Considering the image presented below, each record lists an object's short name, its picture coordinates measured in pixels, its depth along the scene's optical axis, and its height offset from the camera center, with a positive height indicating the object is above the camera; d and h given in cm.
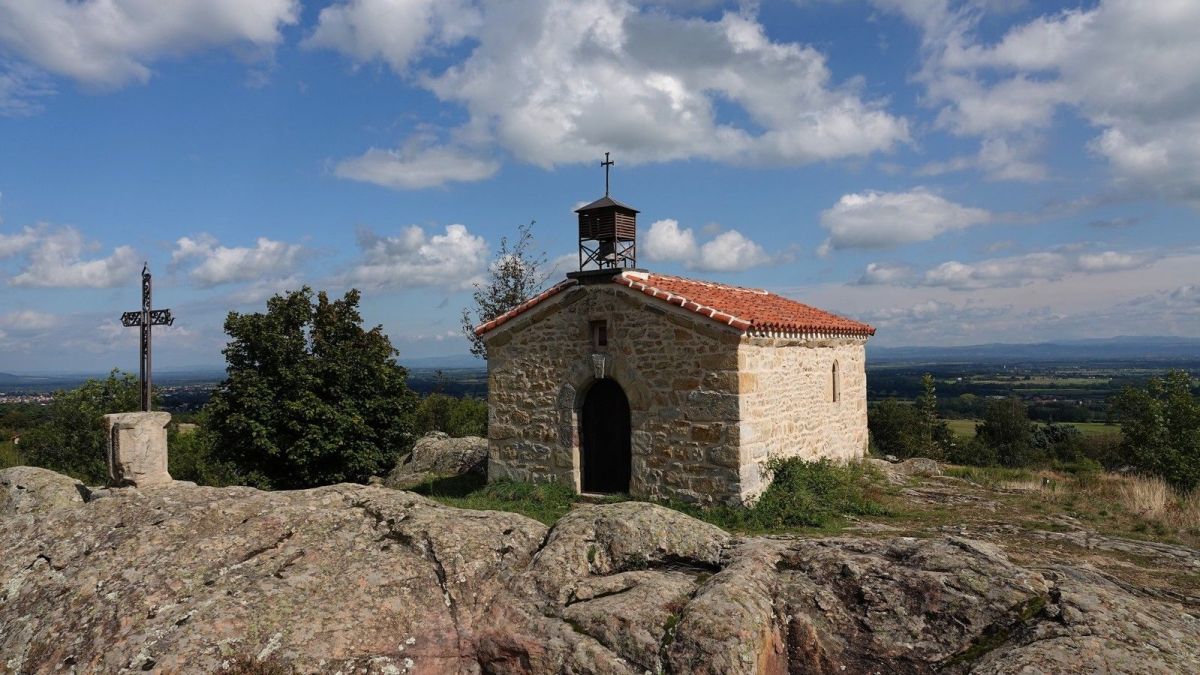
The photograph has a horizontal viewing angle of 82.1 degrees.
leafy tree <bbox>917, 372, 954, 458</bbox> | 2909 -360
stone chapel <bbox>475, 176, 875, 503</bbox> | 1212 -52
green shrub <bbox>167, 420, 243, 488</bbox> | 2426 -390
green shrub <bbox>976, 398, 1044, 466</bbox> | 3747 -476
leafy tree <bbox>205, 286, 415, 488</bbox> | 1773 -105
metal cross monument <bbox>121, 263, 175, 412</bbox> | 1088 +69
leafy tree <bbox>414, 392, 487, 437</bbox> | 2995 -259
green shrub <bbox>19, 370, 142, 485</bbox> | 2983 -296
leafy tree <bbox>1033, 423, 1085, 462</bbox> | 3672 -531
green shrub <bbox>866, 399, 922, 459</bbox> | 3383 -407
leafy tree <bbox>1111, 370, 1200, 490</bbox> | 2300 -291
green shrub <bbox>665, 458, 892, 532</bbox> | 1131 -267
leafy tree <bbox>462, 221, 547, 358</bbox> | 2862 +283
